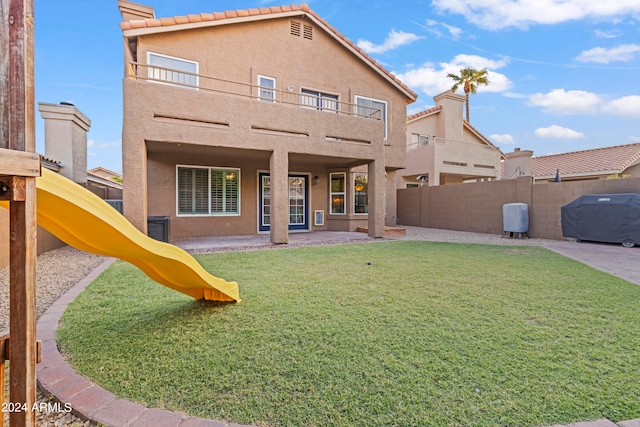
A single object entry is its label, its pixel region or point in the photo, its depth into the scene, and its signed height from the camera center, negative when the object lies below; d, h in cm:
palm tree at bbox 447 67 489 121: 2820 +1197
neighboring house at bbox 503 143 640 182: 1870 +279
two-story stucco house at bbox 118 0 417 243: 852 +251
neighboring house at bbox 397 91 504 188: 1762 +340
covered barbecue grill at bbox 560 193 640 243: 926 -32
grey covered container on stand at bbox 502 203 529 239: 1186 -38
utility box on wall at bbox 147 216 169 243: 903 -55
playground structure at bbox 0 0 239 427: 151 +11
